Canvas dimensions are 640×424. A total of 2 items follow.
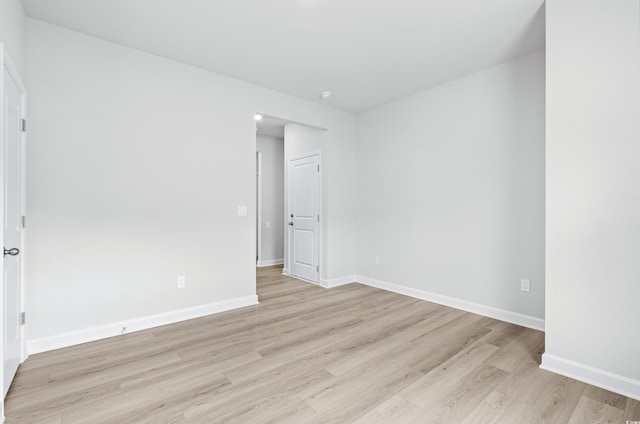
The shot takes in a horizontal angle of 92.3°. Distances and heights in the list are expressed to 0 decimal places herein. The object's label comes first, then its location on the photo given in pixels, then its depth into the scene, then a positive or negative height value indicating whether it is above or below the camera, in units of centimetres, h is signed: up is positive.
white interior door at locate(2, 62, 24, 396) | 193 -7
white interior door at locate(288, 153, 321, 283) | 486 -8
